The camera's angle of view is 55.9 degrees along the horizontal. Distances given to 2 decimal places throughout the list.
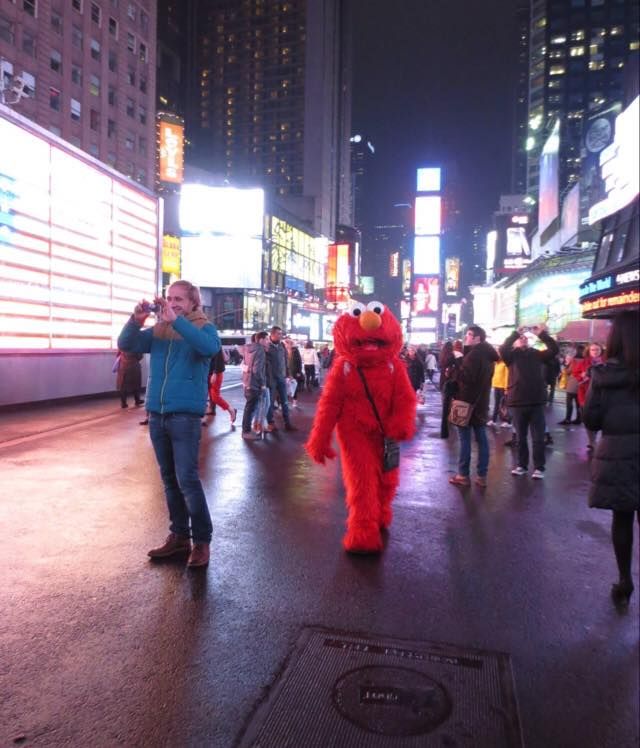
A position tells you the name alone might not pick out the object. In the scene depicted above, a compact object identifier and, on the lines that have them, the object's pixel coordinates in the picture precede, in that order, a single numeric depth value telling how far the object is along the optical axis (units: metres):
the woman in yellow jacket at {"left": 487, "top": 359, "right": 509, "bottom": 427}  12.15
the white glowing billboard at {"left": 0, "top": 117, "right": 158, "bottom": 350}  12.20
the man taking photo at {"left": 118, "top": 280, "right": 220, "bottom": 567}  4.11
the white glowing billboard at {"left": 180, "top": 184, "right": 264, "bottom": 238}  52.34
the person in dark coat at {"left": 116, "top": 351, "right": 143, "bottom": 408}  13.46
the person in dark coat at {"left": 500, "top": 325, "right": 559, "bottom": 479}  7.27
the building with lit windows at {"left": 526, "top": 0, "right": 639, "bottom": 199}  95.75
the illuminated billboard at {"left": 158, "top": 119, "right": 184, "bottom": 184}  50.28
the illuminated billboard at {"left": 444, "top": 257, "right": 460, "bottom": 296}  99.32
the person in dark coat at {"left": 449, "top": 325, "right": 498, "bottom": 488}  6.96
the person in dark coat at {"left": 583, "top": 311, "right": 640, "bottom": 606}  3.46
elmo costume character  4.83
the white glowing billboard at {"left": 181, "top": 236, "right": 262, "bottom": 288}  53.72
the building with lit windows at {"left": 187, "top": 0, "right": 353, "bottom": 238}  122.69
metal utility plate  2.39
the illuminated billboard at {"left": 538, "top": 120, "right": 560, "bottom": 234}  51.69
